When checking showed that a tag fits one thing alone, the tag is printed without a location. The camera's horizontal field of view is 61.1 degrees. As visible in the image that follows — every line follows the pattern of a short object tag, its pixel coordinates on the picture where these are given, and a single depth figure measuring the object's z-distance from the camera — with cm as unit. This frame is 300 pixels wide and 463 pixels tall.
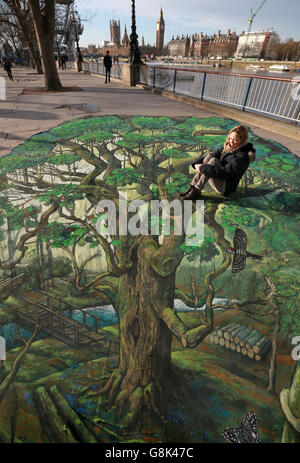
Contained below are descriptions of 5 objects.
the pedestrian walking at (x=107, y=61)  1683
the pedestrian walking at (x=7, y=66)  2070
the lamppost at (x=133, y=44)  1599
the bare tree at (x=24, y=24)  2124
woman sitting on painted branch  360
